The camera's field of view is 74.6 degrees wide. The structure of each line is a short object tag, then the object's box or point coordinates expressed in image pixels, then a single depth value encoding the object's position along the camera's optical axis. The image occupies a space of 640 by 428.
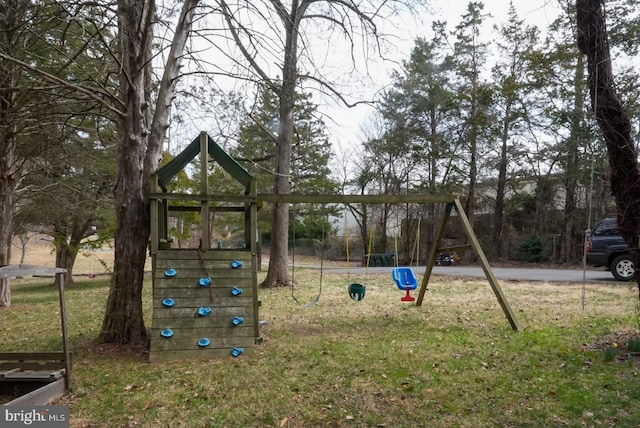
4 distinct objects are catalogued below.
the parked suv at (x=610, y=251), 10.86
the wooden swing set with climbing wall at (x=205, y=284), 5.03
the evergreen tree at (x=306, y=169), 19.45
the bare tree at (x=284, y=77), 5.79
